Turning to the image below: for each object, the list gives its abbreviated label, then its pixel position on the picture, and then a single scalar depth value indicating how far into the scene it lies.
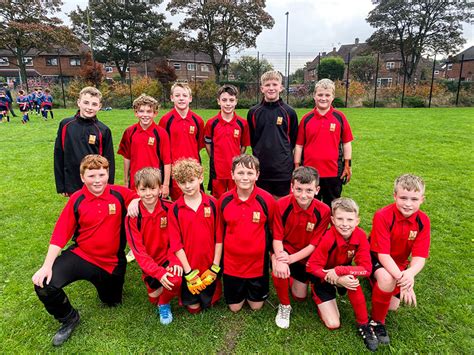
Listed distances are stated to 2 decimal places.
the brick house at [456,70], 41.33
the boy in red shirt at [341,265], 2.66
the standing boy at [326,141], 3.76
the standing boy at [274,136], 3.87
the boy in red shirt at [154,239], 2.80
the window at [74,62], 44.86
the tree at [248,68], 26.45
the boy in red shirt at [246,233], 2.95
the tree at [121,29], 38.00
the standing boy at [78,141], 3.62
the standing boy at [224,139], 3.95
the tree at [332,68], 32.44
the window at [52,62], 45.11
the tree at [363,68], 28.75
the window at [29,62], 45.09
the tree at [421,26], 32.03
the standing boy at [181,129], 4.04
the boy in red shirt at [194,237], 2.86
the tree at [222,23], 31.12
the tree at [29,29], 28.03
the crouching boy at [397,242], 2.65
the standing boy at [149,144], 3.82
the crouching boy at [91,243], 2.69
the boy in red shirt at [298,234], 2.89
